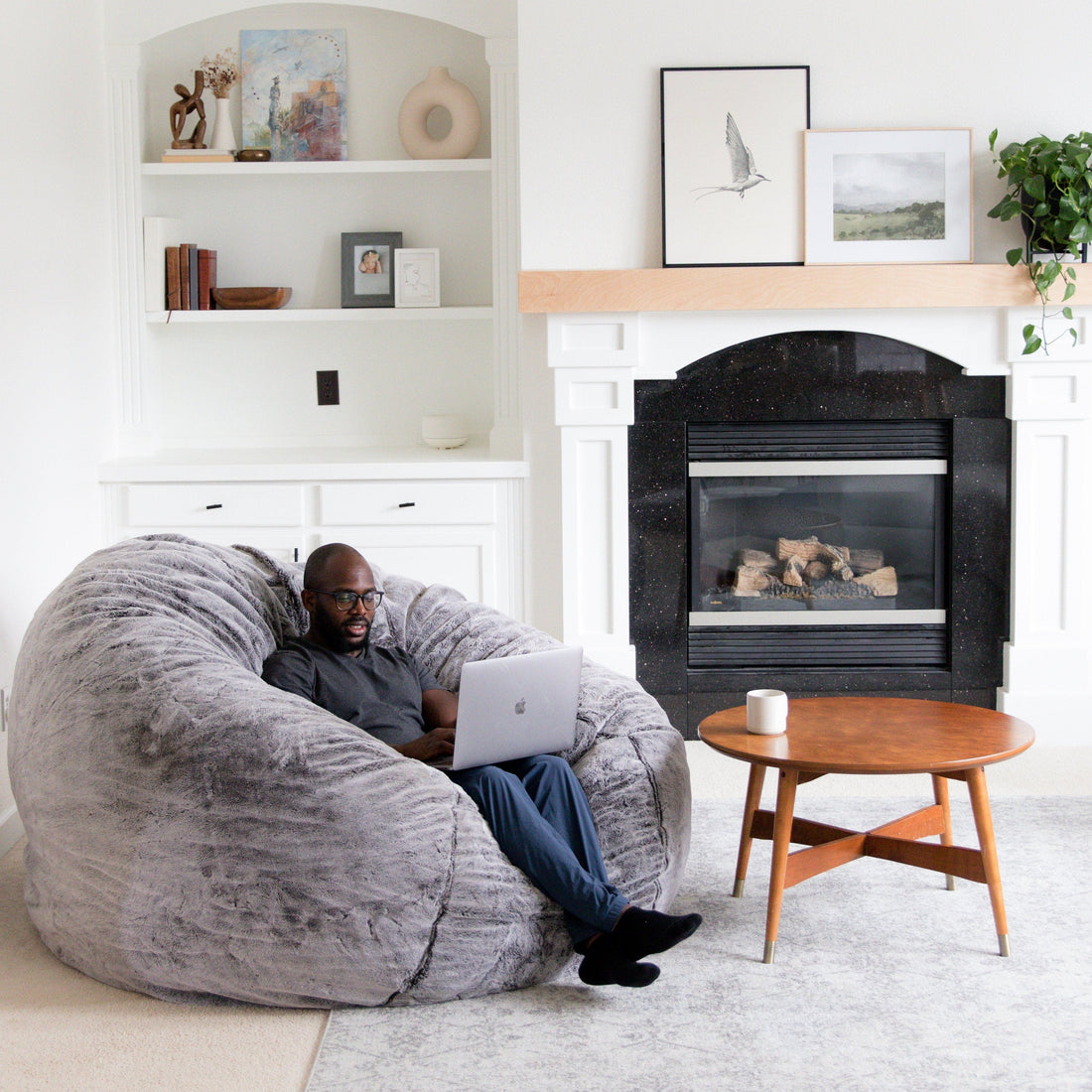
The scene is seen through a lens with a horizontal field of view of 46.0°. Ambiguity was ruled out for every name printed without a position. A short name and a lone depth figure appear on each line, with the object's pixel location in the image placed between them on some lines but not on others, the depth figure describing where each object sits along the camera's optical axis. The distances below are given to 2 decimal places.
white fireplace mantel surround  3.96
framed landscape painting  3.89
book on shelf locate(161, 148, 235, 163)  4.36
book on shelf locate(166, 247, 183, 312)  4.39
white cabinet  4.07
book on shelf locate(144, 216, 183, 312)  4.38
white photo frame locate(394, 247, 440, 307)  4.45
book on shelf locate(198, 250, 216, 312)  4.43
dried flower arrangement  4.41
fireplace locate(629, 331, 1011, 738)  4.02
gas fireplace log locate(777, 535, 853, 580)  4.18
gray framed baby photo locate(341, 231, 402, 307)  4.53
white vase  4.41
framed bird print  3.89
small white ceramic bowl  4.42
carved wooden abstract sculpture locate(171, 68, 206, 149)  4.37
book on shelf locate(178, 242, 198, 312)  4.39
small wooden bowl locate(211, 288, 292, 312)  4.41
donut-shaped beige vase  4.38
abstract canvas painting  4.48
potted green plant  3.71
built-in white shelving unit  4.09
